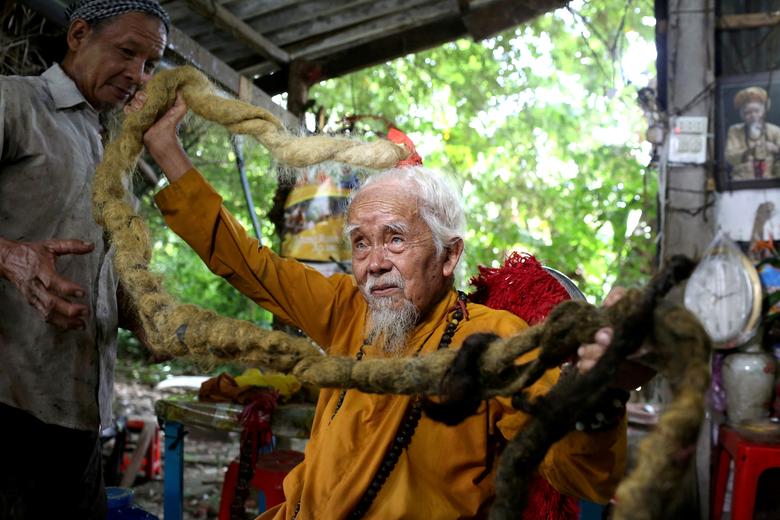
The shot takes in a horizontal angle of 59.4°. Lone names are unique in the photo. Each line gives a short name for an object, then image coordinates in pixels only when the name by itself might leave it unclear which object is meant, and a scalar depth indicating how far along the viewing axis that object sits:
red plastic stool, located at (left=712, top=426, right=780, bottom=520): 2.68
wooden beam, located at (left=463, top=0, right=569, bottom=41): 4.38
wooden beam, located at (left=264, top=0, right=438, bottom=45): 4.29
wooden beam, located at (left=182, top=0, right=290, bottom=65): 3.63
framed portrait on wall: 3.64
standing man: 1.80
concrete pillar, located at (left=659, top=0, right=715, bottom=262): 3.68
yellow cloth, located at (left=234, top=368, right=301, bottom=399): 3.16
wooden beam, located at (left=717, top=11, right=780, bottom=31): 3.68
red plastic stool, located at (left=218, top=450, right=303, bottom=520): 2.67
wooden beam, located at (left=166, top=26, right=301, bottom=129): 3.46
